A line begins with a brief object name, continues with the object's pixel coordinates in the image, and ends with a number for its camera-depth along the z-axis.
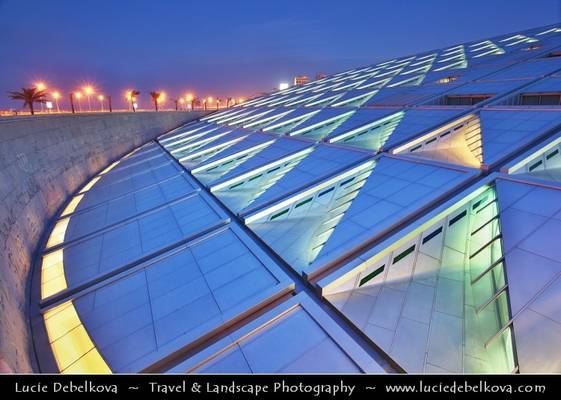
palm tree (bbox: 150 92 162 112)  61.54
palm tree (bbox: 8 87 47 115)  32.81
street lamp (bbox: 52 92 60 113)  42.61
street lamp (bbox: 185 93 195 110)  76.60
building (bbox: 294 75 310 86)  134.10
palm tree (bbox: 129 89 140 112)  52.35
